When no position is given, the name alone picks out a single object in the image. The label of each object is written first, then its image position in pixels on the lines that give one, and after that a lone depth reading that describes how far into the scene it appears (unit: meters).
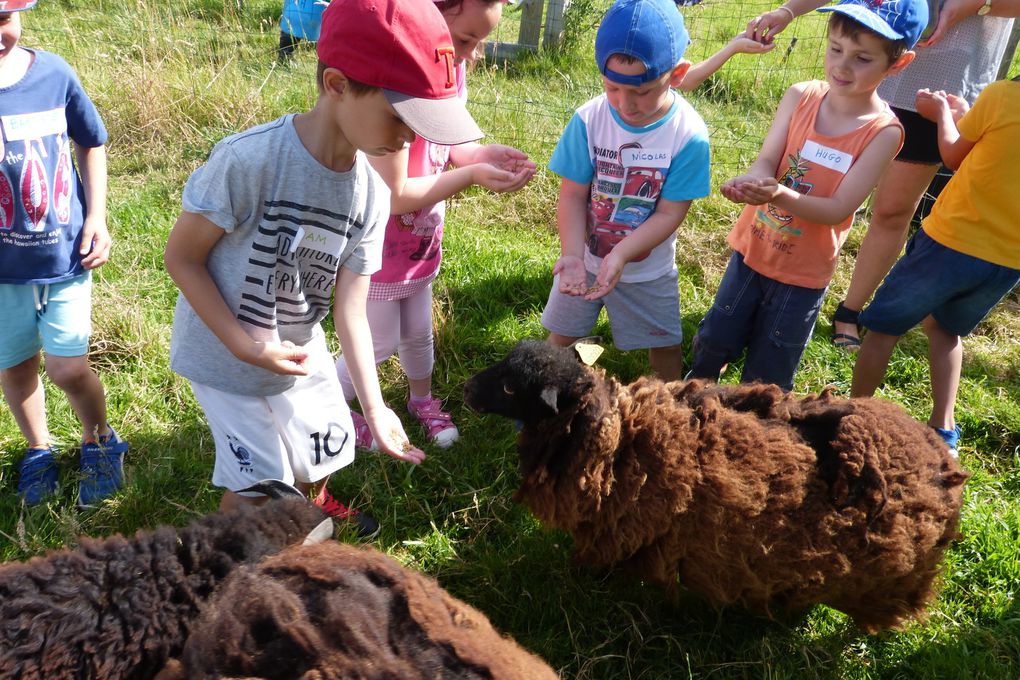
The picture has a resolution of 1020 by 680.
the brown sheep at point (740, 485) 2.58
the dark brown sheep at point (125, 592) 1.67
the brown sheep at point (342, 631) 1.45
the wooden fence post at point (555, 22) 8.27
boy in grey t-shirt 2.04
